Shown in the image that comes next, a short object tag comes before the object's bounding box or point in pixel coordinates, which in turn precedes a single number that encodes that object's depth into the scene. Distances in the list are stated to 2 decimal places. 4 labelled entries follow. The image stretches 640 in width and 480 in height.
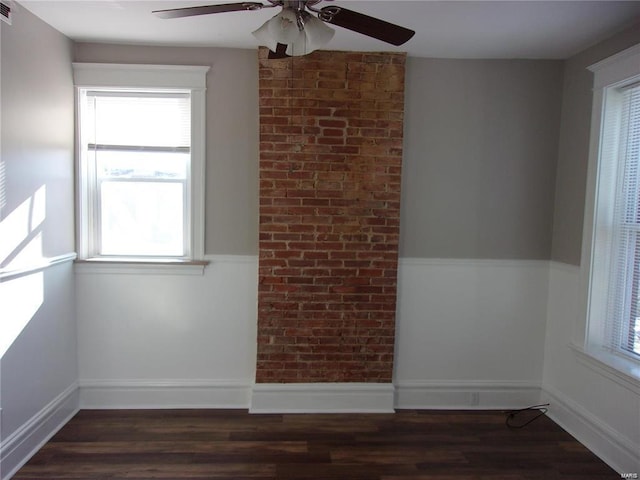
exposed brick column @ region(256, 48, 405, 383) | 2.80
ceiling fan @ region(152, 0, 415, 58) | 1.54
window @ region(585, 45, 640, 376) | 2.41
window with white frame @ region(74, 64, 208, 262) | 2.82
